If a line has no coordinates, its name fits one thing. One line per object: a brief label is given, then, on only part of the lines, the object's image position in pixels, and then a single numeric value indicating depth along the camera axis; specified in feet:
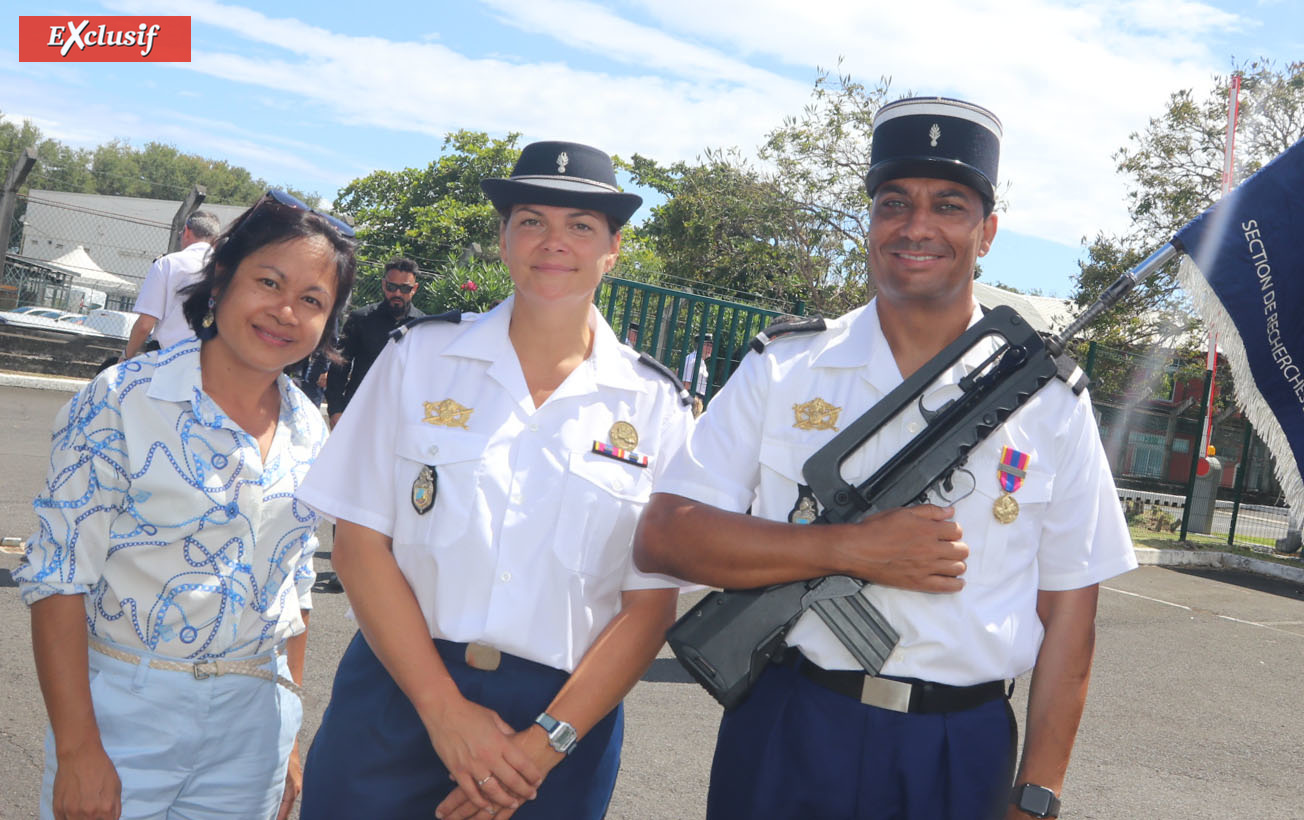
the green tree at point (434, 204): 121.70
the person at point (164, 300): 19.53
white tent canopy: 114.09
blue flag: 9.84
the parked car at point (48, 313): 101.16
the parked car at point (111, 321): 81.97
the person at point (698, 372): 27.22
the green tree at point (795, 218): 54.29
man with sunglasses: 22.04
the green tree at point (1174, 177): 56.18
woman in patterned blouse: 6.78
